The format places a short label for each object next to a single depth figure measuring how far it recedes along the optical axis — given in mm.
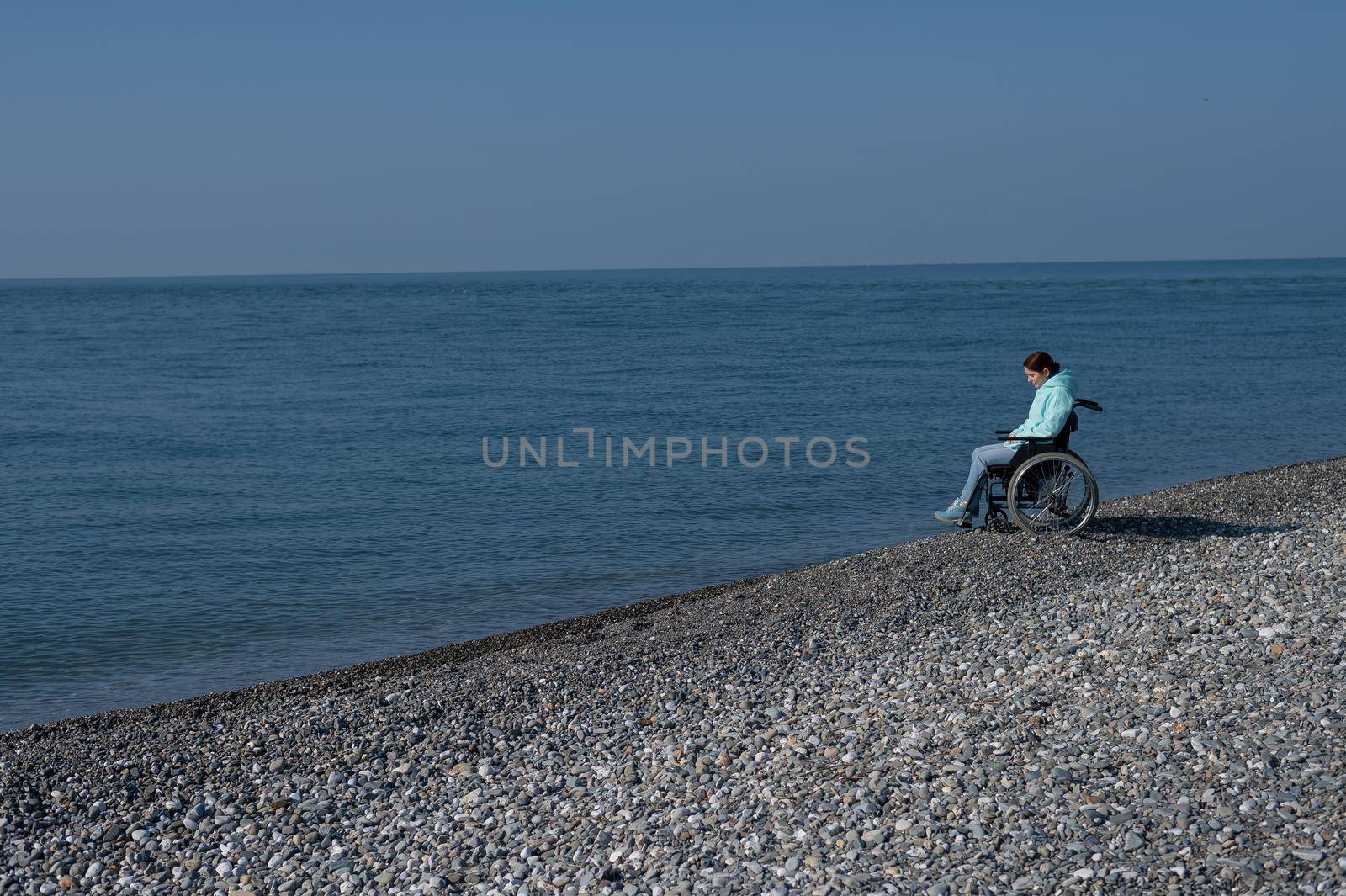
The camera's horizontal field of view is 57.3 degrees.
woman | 11234
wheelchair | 11367
